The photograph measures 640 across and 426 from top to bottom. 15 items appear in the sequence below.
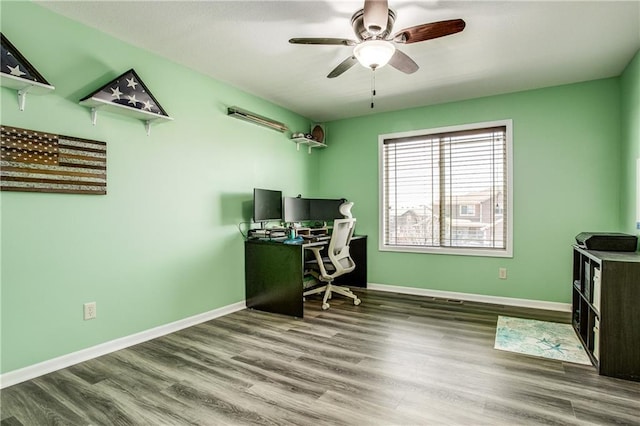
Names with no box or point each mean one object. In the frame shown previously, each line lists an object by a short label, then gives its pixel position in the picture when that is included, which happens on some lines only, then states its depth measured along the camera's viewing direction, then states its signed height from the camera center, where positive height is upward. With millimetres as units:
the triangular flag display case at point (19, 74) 2014 +825
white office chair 3828 -614
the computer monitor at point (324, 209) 4695 +4
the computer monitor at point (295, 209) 4207 +4
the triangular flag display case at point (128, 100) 2475 +834
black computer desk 3490 -710
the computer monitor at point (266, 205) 3777 +54
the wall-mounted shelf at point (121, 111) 2461 +771
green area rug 2557 -1093
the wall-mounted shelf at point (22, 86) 2002 +772
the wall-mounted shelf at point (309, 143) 4696 +946
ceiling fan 1952 +1091
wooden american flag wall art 2129 +323
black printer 2617 -263
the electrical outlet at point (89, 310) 2516 -742
